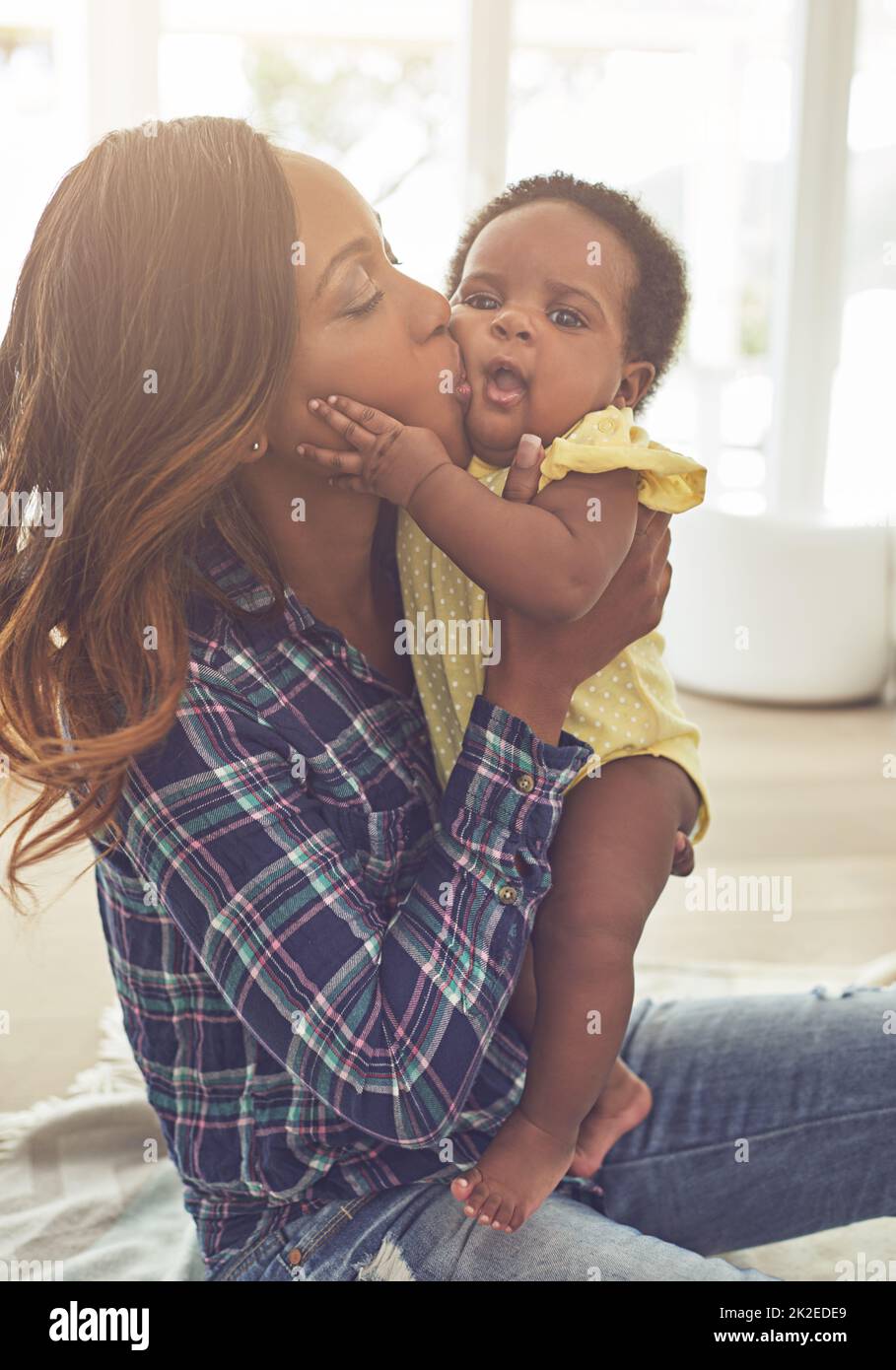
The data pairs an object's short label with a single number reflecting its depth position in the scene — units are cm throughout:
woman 94
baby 104
